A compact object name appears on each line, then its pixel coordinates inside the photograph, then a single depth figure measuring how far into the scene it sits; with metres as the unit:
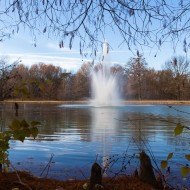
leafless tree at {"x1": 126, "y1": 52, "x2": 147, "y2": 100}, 96.19
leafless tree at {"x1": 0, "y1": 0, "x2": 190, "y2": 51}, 3.82
